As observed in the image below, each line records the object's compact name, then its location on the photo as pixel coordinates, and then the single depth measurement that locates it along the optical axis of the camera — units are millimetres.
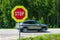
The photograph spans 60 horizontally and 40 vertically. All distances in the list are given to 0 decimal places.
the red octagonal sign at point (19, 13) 11203
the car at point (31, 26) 28312
